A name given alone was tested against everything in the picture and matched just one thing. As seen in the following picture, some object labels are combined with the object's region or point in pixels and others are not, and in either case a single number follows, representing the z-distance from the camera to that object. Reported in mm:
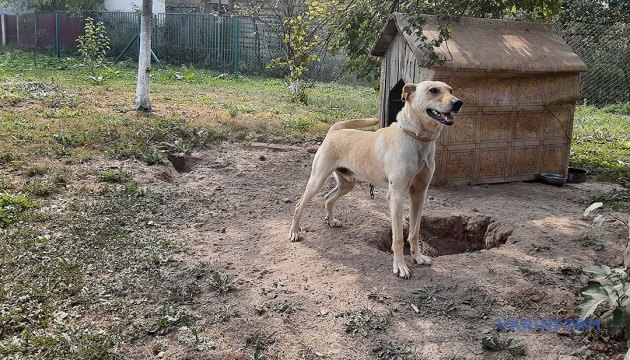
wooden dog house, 6707
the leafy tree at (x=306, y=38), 7395
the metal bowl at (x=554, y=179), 7246
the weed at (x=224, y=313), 3477
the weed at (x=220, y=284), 3879
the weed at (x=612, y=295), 2826
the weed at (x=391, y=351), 3113
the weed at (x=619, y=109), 13883
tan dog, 4031
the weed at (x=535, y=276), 4074
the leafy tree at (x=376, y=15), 7363
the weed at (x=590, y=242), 4805
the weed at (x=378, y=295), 3809
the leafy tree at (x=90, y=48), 14758
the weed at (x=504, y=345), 3090
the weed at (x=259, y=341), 3139
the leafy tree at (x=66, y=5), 21703
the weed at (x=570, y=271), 4191
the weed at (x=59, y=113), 8866
